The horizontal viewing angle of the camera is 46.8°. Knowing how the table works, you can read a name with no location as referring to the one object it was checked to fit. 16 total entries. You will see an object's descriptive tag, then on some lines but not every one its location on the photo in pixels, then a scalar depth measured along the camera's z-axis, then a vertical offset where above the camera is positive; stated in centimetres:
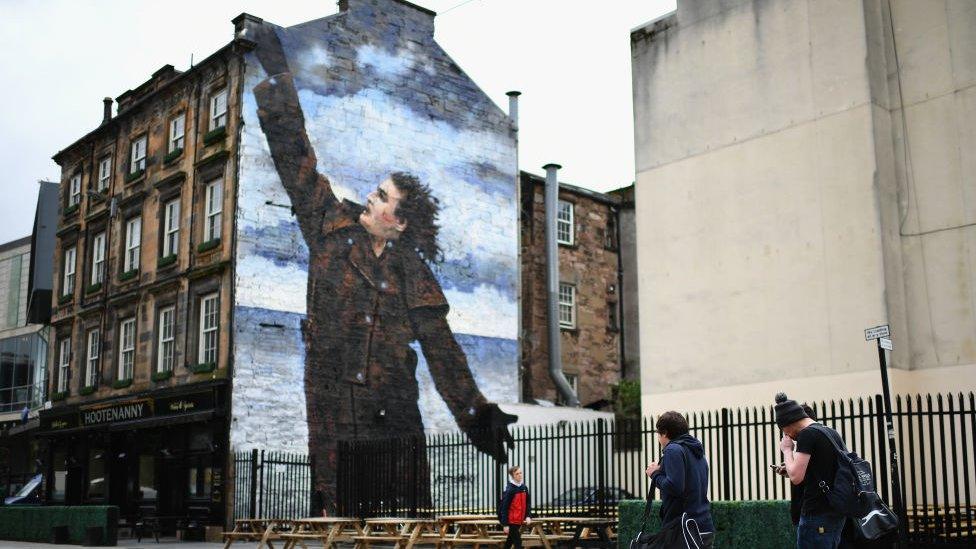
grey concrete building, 1936 +498
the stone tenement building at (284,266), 2775 +583
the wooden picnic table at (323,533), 1794 -76
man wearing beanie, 715 +0
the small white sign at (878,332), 1197 +157
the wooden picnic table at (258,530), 1928 -86
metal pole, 1196 +35
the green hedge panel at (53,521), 2420 -73
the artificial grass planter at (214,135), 2861 +883
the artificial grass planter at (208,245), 2817 +598
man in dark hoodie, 798 +4
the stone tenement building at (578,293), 3547 +624
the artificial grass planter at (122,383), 3111 +284
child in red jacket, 1539 -30
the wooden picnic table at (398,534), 1680 -75
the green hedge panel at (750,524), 1377 -51
